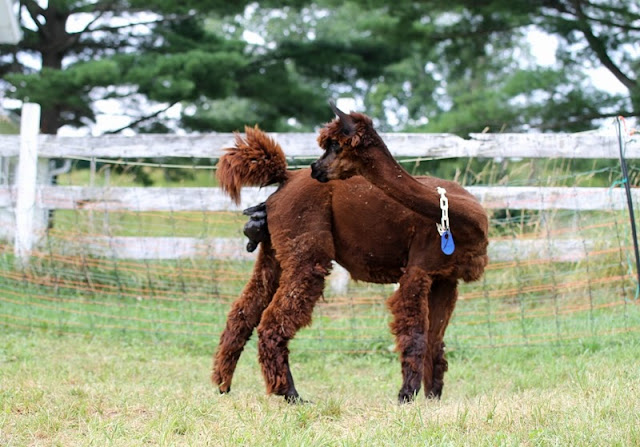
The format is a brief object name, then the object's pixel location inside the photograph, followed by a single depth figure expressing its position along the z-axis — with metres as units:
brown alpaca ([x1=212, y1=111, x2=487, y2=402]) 4.89
